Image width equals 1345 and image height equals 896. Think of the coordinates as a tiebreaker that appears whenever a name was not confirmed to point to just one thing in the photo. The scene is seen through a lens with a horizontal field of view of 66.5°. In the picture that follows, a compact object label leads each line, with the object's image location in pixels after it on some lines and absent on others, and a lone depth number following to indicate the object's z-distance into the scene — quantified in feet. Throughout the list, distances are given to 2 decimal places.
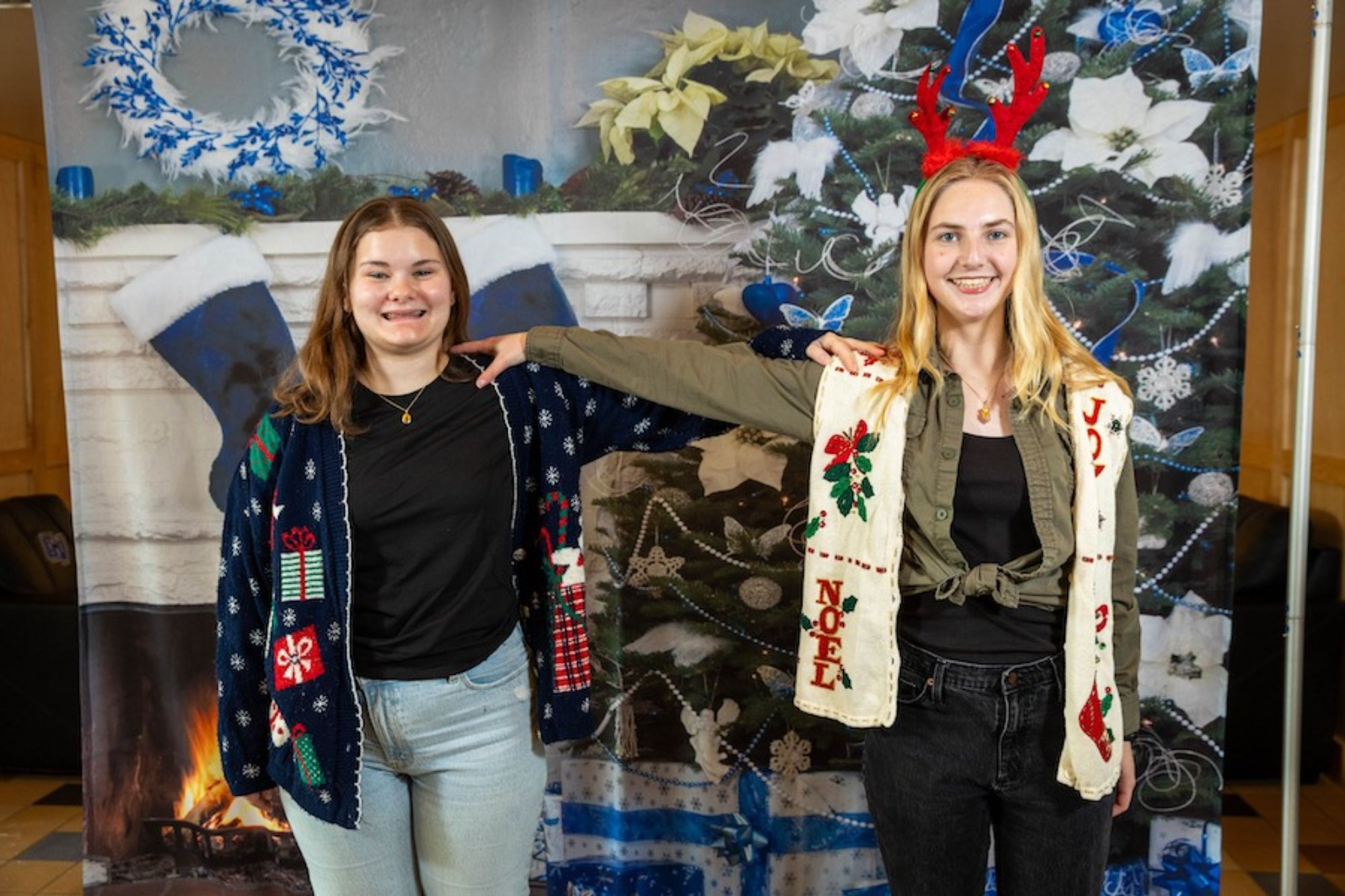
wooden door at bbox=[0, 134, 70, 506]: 9.61
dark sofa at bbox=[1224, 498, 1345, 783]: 8.09
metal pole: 7.43
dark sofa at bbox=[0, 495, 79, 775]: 10.68
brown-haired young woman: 5.20
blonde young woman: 4.90
